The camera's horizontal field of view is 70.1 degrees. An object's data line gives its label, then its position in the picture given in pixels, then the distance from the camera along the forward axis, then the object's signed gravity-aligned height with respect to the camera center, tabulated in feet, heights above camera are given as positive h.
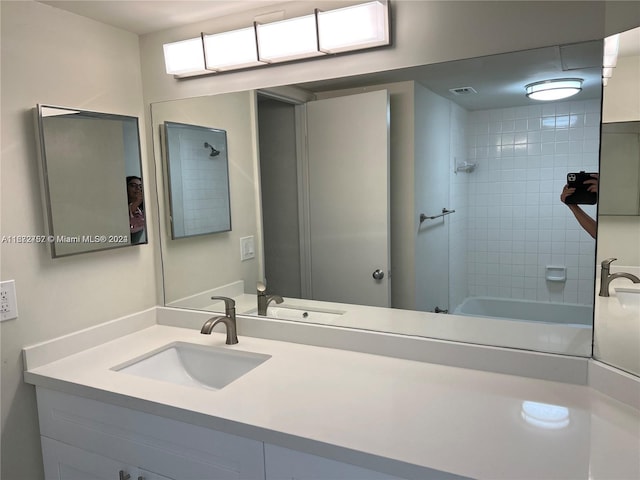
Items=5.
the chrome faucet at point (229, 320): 5.66 -1.54
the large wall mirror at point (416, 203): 4.49 -0.16
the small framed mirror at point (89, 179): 5.25 +0.26
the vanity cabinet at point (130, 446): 4.00 -2.40
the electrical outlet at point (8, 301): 4.90 -1.06
